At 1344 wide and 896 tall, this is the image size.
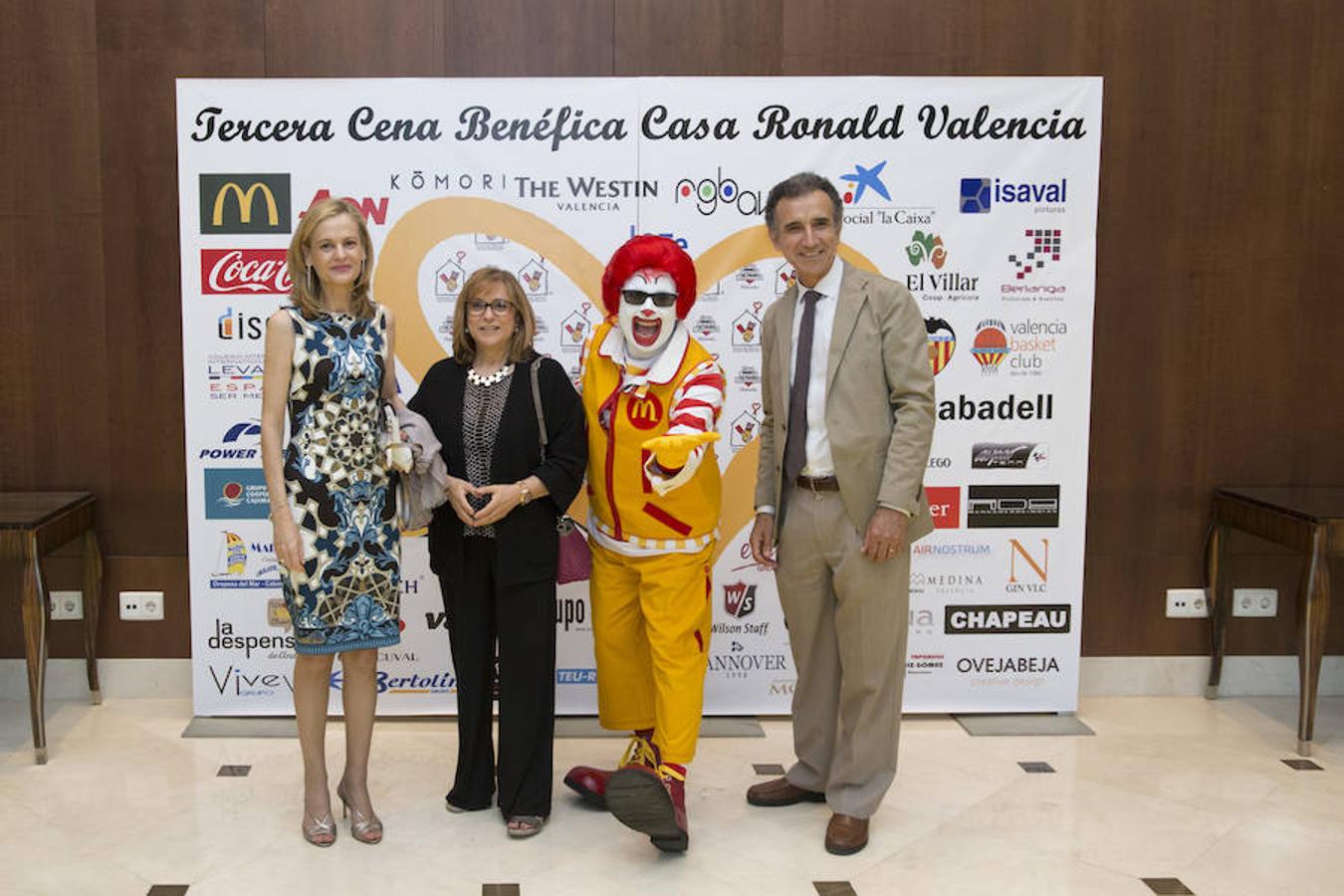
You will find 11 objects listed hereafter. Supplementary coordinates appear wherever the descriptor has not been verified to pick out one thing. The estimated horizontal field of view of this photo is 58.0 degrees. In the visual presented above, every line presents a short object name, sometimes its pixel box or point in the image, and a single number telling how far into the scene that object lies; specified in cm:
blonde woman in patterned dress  314
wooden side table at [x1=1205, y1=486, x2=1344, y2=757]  394
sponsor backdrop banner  416
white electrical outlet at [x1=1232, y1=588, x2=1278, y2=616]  461
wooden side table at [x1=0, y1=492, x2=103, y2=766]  381
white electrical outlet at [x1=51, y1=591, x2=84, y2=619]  442
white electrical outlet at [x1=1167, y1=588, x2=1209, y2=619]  457
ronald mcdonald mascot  326
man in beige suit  323
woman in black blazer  331
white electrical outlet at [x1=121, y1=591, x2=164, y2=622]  439
